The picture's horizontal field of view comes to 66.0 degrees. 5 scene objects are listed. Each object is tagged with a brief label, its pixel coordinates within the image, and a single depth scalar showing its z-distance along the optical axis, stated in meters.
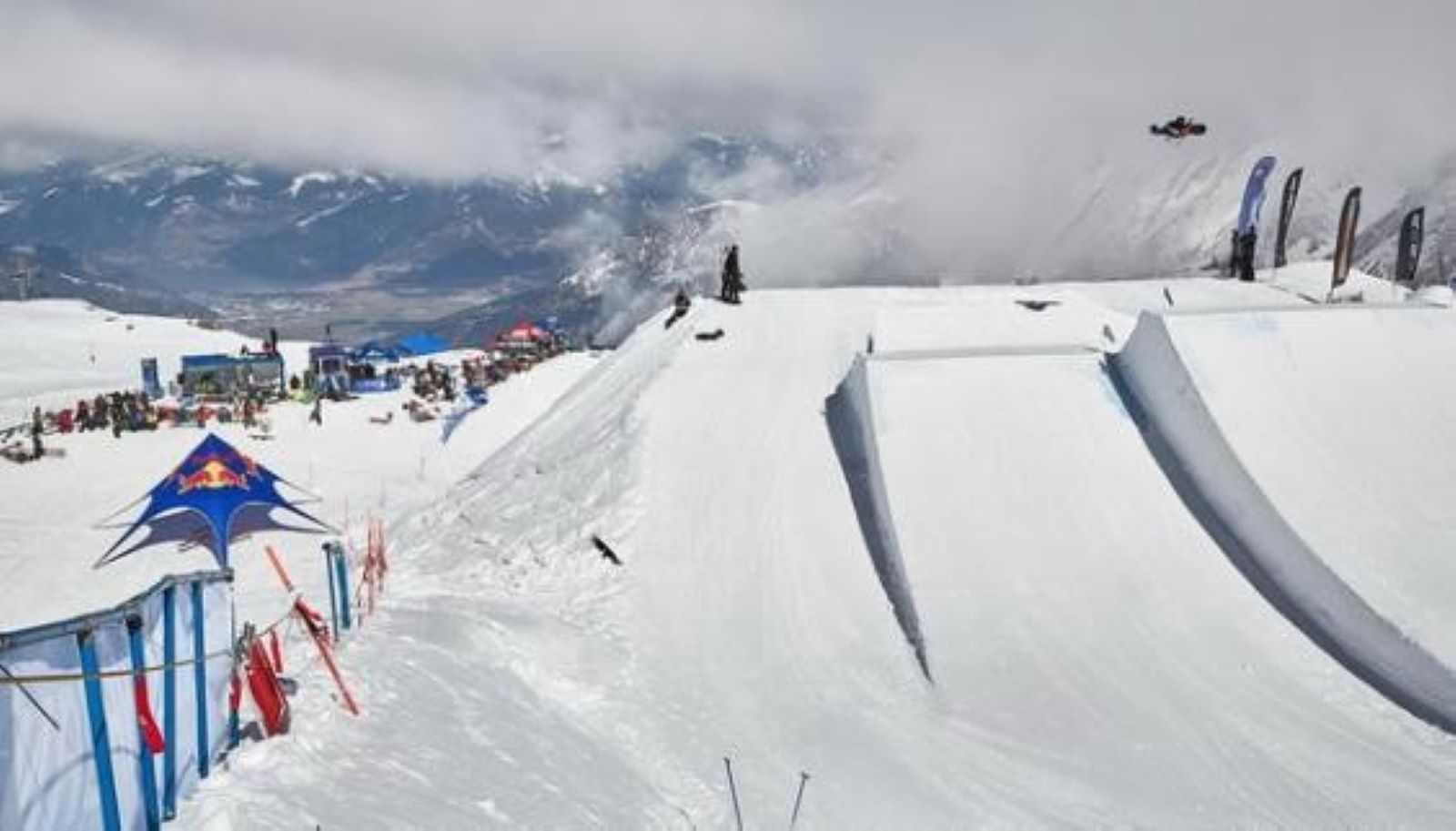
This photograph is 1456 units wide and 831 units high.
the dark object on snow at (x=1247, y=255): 31.53
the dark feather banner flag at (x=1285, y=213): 32.88
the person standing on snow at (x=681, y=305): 29.80
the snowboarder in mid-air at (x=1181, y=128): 36.72
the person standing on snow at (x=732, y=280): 28.36
